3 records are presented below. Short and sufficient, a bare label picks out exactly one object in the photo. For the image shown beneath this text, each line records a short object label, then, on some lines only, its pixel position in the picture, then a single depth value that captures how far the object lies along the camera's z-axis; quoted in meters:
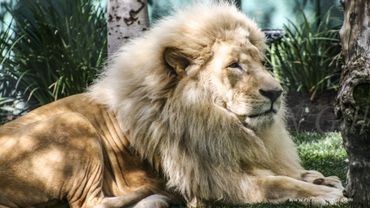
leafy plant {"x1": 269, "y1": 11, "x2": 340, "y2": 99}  18.81
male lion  8.37
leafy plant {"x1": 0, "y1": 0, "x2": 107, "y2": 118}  16.41
